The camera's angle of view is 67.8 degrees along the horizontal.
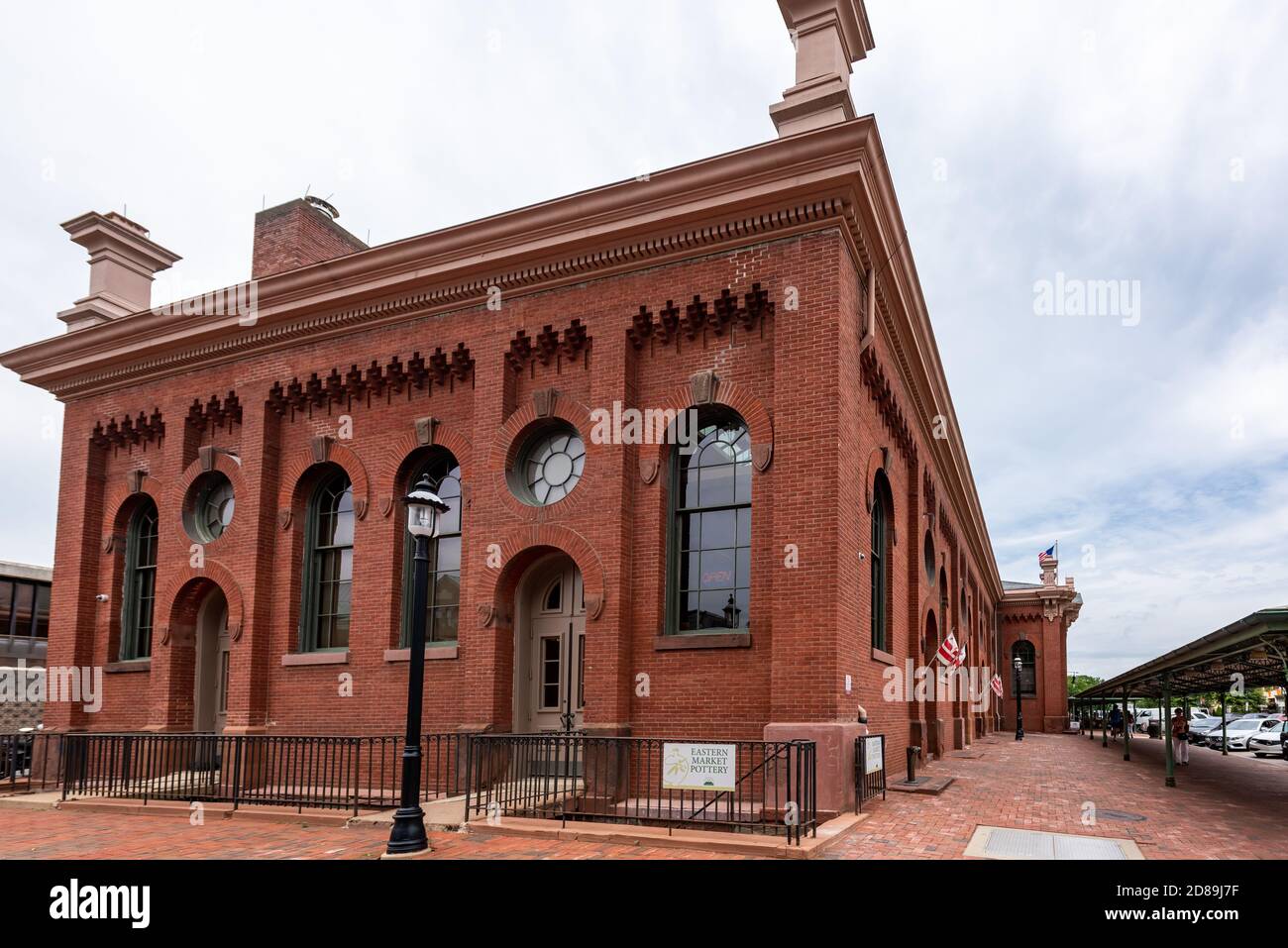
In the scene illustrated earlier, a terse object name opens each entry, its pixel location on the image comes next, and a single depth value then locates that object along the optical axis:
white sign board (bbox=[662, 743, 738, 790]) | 10.58
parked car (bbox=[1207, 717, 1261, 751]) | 42.19
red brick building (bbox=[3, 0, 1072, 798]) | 12.98
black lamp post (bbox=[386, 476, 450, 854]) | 10.01
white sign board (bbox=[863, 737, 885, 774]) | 12.60
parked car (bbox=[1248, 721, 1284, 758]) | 37.76
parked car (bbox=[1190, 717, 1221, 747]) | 45.59
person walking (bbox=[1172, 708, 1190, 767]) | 24.80
